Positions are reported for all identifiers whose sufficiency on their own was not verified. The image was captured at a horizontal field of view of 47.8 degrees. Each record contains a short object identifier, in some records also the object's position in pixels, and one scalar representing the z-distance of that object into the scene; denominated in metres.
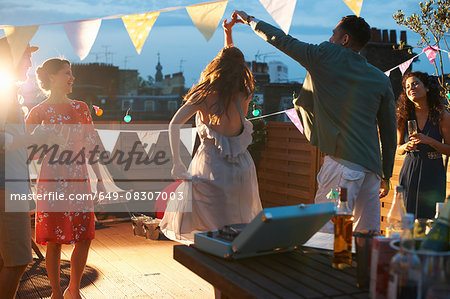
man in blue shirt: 2.44
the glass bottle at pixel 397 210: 1.74
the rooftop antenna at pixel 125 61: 23.99
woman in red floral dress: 2.96
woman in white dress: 2.55
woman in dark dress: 3.28
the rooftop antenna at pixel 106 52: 22.33
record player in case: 1.37
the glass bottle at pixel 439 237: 1.14
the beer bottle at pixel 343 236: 1.50
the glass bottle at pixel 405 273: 1.08
